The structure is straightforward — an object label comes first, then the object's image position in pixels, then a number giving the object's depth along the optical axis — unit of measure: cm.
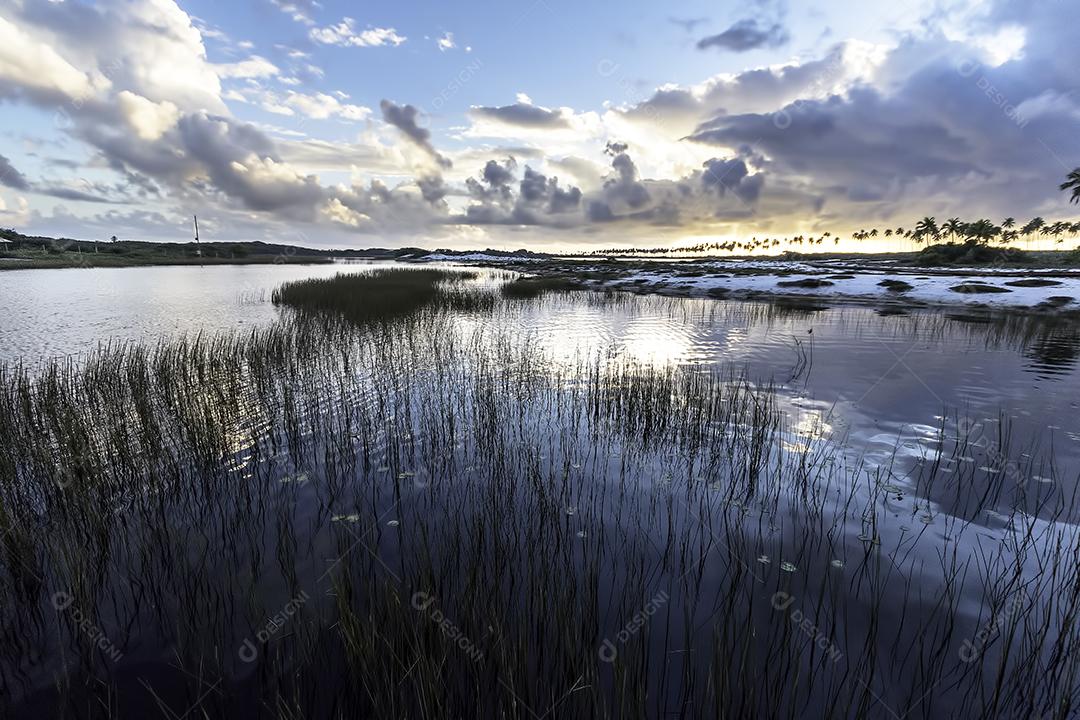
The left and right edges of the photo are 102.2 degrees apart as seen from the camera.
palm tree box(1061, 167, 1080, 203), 5660
